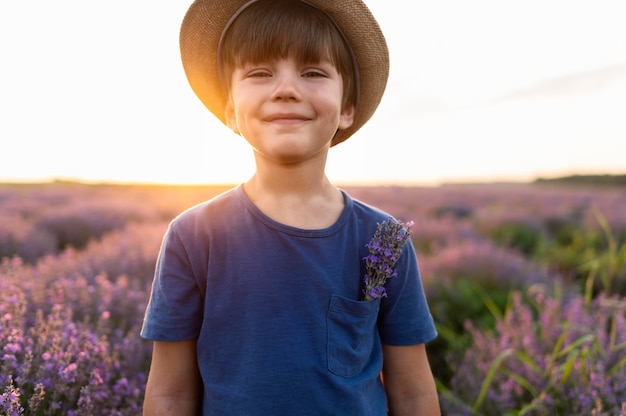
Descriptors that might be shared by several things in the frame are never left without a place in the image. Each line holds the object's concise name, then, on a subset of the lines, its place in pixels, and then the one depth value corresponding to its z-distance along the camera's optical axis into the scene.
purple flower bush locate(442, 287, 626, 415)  0.79
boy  0.53
